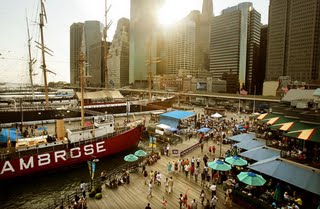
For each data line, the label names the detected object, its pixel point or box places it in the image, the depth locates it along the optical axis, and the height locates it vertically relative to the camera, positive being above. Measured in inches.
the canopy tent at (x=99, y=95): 2428.6 -104.4
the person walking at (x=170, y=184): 713.8 -323.8
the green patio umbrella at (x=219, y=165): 710.5 -264.1
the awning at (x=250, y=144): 938.7 -251.4
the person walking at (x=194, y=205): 606.9 -332.9
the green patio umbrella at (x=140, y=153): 920.0 -287.8
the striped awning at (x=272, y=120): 920.2 -139.6
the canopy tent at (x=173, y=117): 1493.8 -212.9
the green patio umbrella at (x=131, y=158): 856.9 -287.7
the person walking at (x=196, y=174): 801.9 -325.8
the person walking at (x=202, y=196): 645.9 -329.6
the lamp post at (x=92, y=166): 711.2 -269.3
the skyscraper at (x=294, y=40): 5506.9 +1331.8
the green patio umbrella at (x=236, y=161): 741.3 -257.1
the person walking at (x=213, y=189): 670.6 -319.2
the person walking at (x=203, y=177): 780.5 -329.4
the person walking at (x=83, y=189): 682.8 -330.1
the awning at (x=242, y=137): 1044.7 -246.4
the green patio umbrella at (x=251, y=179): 612.5 -266.7
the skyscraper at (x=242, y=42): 7559.1 +1617.4
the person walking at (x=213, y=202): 613.9 -329.0
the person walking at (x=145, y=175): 805.7 -333.2
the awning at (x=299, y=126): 767.7 -138.2
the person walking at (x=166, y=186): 730.2 -341.4
